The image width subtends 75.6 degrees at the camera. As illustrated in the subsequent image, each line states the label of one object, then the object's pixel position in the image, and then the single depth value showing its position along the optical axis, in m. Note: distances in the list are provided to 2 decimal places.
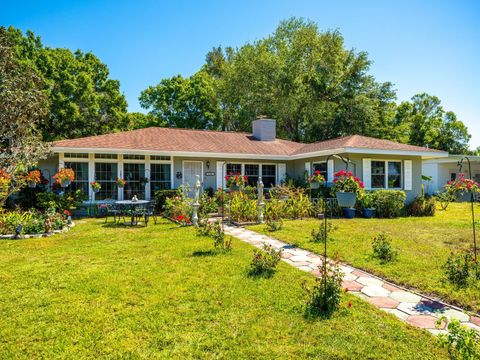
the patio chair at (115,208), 11.12
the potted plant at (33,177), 10.45
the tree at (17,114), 10.86
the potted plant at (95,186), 11.73
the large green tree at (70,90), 23.11
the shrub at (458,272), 4.70
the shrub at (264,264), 5.29
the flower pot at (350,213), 12.67
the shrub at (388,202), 12.87
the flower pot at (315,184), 7.09
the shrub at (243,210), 11.24
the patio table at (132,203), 10.39
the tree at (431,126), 34.72
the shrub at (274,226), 9.42
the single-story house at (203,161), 13.27
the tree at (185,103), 30.41
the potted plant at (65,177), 10.64
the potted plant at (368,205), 12.82
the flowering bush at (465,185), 8.07
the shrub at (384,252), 6.04
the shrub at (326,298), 3.87
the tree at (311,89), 27.08
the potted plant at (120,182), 12.55
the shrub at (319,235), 7.76
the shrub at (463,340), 2.32
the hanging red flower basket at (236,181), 11.71
